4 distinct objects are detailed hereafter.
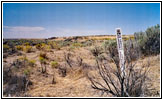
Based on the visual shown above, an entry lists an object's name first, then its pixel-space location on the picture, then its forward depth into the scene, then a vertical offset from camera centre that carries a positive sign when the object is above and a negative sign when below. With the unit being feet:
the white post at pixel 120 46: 8.98 +0.26
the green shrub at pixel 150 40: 18.83 +1.37
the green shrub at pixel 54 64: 16.15 -1.60
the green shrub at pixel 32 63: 15.84 -1.44
